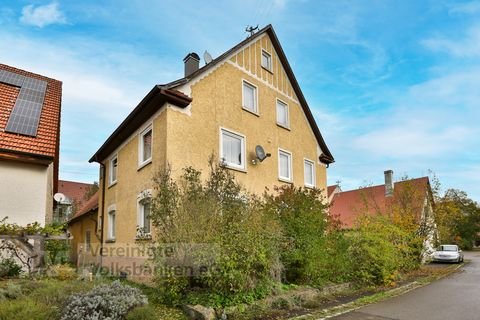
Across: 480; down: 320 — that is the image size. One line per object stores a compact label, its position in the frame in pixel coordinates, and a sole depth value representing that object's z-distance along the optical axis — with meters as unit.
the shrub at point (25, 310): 5.46
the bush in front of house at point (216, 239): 7.80
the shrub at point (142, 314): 5.96
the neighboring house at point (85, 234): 18.70
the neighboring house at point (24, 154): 10.51
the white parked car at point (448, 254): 25.78
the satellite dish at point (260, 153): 14.27
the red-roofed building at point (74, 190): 38.02
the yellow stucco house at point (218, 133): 11.96
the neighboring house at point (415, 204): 18.77
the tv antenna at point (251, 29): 16.98
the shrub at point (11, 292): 6.88
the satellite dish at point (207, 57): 14.71
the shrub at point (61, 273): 9.44
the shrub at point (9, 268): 9.02
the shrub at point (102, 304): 5.91
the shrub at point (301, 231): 10.26
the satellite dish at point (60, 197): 13.46
